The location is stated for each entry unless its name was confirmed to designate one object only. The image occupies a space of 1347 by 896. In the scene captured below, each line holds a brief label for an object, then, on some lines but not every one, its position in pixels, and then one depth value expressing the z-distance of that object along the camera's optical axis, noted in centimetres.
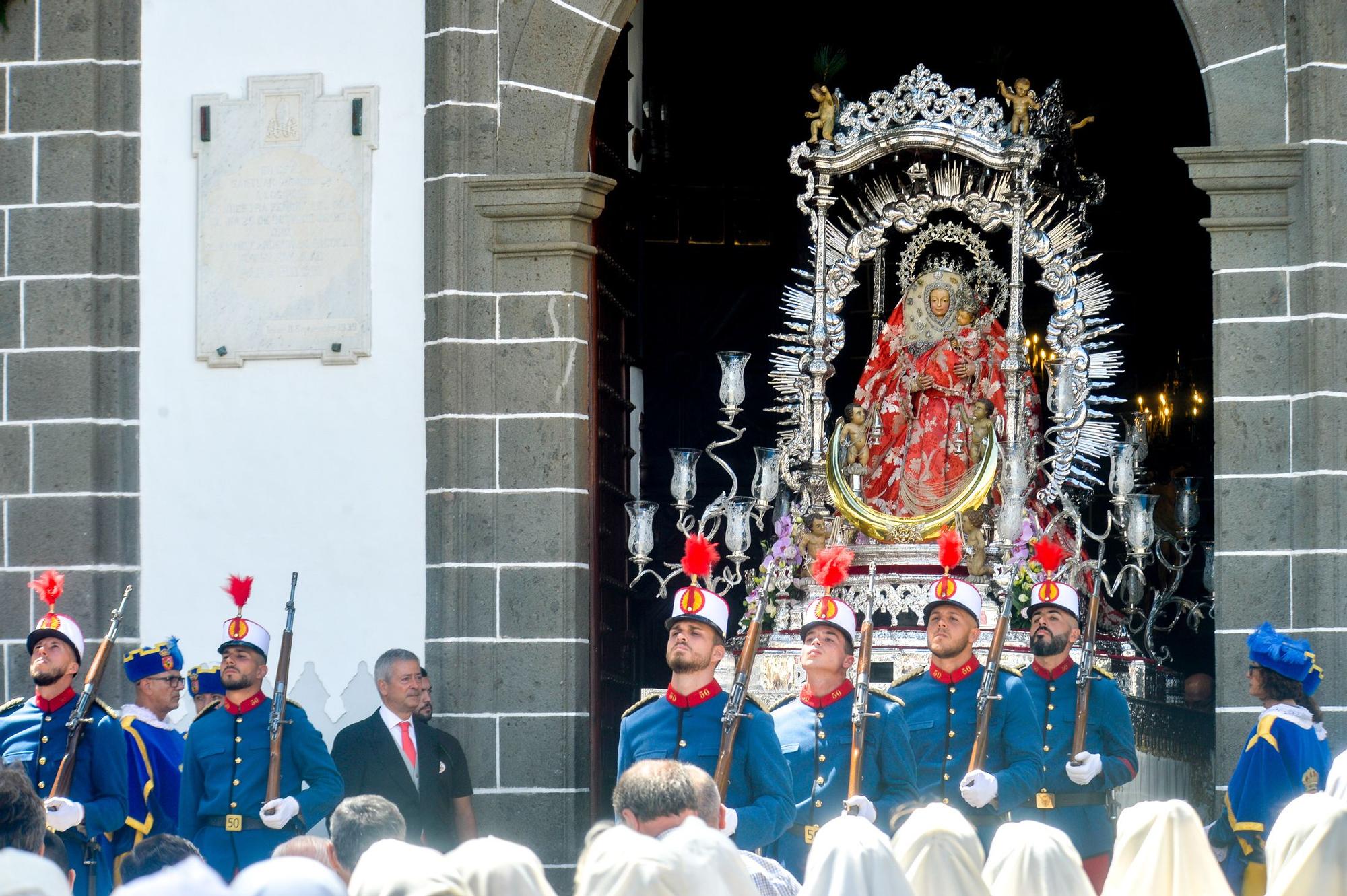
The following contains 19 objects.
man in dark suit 1809
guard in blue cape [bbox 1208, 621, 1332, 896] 1627
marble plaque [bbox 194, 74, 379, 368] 1978
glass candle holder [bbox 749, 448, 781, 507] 2133
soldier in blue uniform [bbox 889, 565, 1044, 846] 1717
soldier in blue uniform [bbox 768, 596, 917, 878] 1652
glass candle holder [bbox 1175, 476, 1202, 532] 2195
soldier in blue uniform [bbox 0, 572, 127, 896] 1683
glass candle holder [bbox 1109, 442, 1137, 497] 2062
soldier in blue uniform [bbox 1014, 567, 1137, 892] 1725
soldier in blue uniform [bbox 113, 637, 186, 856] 1756
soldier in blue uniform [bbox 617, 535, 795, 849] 1585
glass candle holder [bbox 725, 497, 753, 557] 2084
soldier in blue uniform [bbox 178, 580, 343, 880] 1706
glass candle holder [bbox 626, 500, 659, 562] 2055
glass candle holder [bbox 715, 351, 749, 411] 2100
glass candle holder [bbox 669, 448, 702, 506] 2089
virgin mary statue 2195
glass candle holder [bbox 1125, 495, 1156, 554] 2072
